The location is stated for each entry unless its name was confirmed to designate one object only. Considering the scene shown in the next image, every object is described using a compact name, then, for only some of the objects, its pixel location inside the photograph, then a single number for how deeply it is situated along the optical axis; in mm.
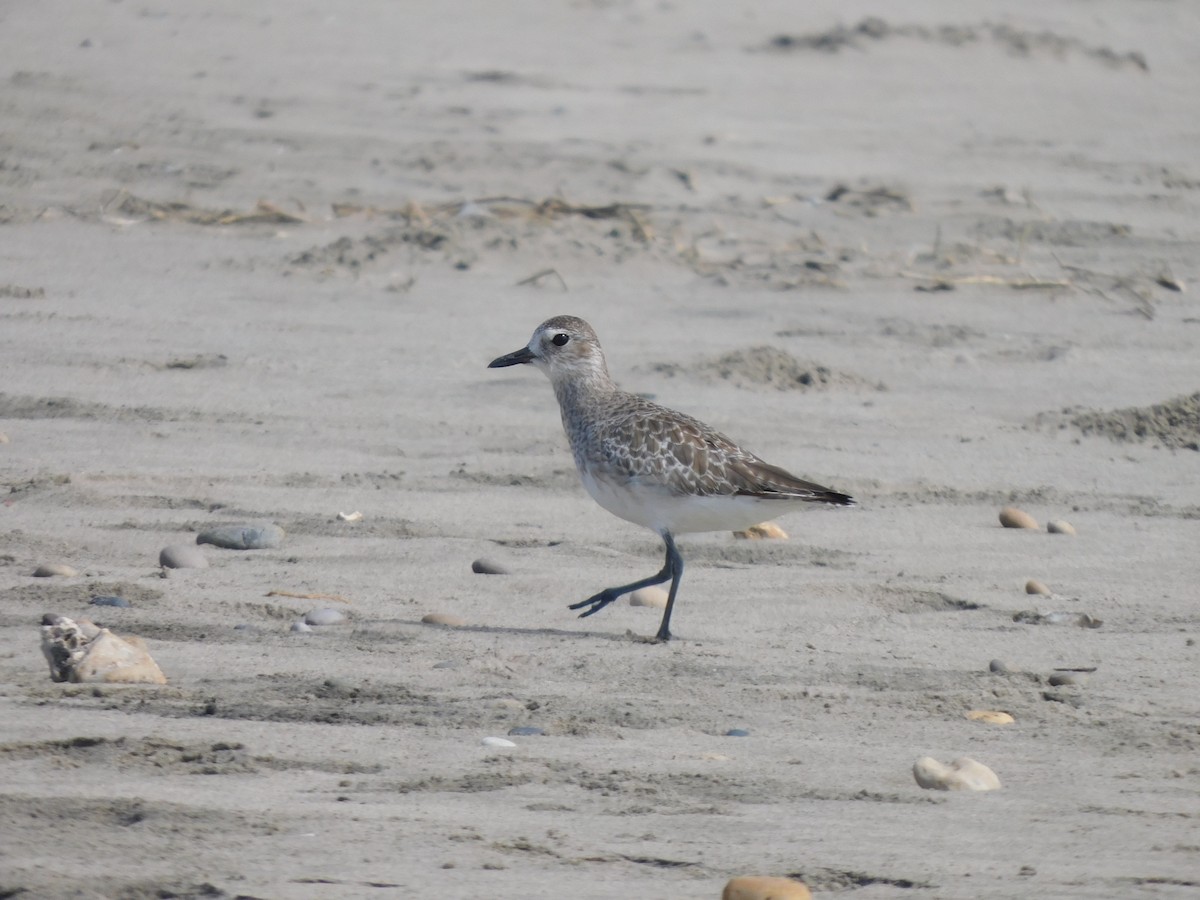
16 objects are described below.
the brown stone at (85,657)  9336
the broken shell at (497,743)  8750
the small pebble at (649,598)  12258
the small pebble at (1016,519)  13594
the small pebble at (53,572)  11375
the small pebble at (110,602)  10906
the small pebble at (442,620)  10961
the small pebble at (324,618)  10820
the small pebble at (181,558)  11750
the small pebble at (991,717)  9516
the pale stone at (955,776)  8359
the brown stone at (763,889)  6918
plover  11812
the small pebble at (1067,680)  10133
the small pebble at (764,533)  13453
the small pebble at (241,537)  12297
